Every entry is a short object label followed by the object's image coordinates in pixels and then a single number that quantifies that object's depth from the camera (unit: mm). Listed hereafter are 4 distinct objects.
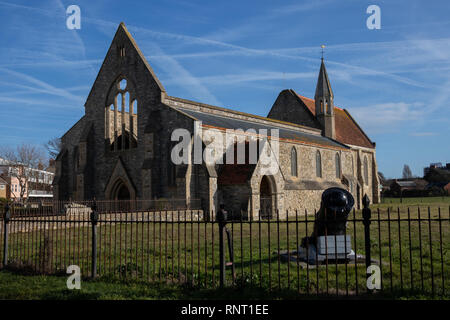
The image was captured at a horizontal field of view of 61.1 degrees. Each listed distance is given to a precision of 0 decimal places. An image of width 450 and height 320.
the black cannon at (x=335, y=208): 9500
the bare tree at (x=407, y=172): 162500
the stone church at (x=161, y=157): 24500
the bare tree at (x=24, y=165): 50216
